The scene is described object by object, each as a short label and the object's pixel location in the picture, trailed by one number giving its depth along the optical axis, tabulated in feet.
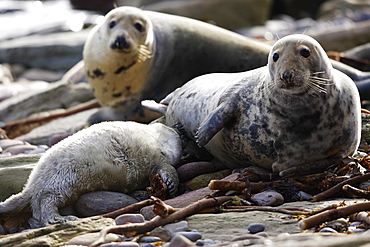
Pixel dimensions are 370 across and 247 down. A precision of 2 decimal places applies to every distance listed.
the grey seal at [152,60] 47.83
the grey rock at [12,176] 32.40
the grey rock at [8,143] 43.88
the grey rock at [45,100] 57.26
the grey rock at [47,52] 81.05
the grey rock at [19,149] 42.04
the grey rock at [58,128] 46.93
